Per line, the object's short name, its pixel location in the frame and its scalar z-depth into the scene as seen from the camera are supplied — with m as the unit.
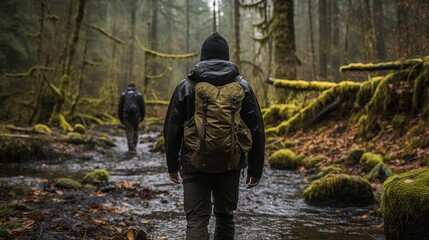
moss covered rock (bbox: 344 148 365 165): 7.72
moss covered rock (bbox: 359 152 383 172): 6.95
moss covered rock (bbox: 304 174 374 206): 5.50
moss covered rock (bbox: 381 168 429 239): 3.24
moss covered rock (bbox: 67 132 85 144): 12.81
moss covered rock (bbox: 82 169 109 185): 7.05
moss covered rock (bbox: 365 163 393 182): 6.32
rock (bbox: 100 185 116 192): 6.46
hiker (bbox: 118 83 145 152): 12.59
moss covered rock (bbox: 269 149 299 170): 8.99
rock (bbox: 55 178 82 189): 6.50
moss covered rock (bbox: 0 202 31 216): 4.41
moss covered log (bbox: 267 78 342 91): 12.25
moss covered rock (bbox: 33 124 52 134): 13.56
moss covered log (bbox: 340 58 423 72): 8.35
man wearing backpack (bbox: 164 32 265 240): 2.89
